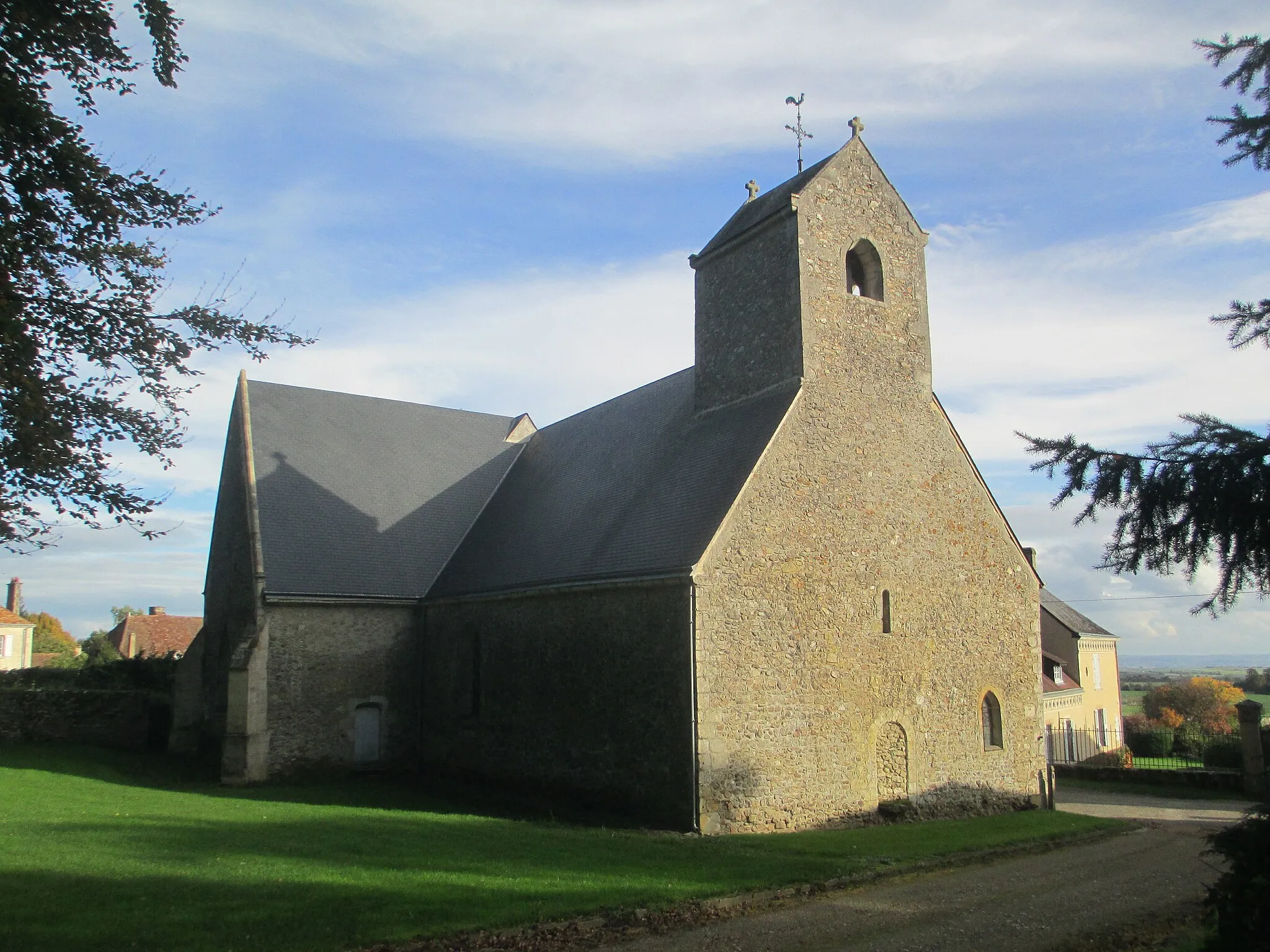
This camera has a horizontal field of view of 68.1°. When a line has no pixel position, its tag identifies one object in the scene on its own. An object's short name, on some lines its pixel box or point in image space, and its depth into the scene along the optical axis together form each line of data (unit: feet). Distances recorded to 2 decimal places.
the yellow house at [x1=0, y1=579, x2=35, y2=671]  205.05
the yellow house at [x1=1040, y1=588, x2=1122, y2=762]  118.01
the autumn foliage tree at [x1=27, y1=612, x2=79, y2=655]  257.96
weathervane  71.20
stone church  52.47
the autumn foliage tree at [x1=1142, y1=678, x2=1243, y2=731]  138.10
